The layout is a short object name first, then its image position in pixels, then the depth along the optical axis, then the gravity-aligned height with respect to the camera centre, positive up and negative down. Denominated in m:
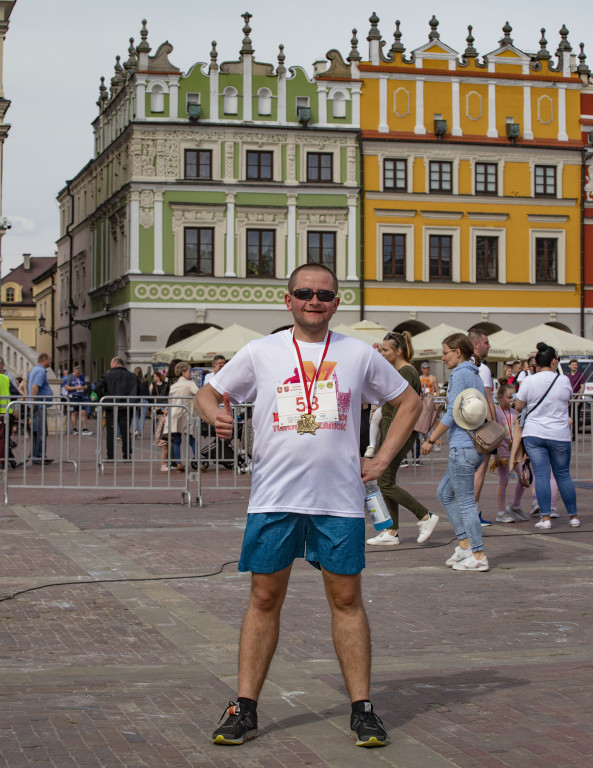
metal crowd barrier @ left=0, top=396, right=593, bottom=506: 14.71 -0.98
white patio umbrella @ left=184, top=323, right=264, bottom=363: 31.42 +0.85
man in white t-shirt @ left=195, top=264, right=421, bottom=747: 4.88 -0.46
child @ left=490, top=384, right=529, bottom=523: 12.96 -0.97
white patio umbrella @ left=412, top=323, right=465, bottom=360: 33.81 +0.91
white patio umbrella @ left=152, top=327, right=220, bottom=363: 33.06 +0.78
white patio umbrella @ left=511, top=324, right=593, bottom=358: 33.97 +0.98
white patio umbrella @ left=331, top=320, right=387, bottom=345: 32.06 +1.29
